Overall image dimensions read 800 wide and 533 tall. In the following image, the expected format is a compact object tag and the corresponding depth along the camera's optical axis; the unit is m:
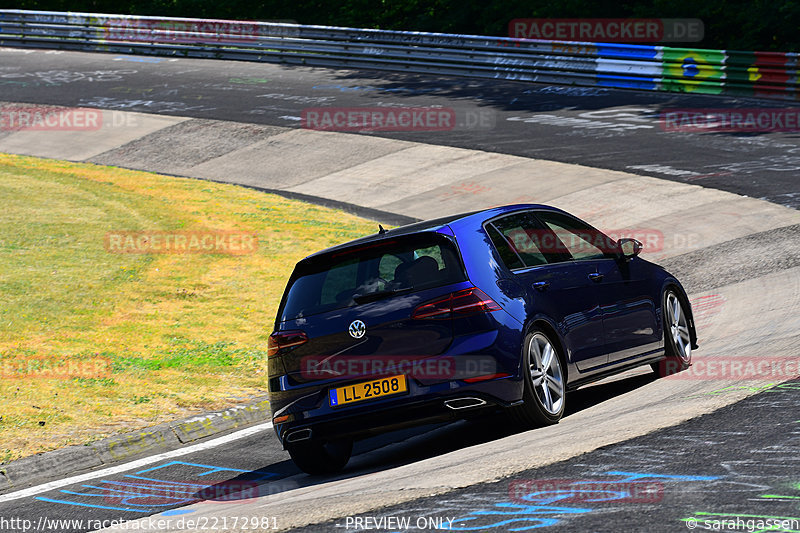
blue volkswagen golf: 13.50
